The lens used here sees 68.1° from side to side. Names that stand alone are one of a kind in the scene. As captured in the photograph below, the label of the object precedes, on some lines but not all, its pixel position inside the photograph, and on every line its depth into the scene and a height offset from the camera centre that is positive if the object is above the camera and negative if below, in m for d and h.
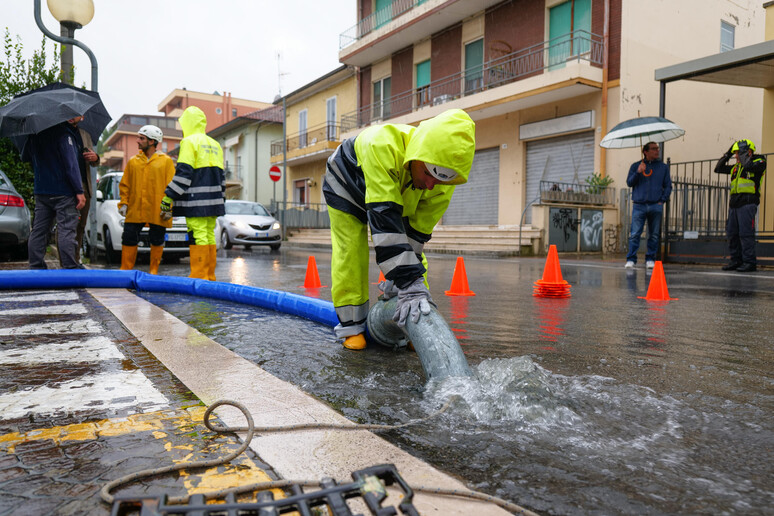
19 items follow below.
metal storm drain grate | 1.29 -0.63
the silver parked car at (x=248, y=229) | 15.83 +0.04
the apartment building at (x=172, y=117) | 57.47 +12.07
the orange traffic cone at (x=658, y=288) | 5.85 -0.55
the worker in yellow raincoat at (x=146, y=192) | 7.02 +0.46
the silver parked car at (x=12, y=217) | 7.89 +0.15
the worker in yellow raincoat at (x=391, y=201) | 2.63 +0.17
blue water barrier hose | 4.97 -0.54
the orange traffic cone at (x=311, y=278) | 6.69 -0.55
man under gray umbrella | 9.60 +0.71
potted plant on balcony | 15.51 +1.30
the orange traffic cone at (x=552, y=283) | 5.97 -0.51
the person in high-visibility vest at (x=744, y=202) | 9.07 +0.54
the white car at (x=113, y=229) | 9.57 +0.01
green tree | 9.60 +2.41
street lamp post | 7.66 +2.83
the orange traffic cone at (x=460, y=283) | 6.22 -0.55
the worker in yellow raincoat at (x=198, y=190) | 6.03 +0.43
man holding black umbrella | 6.21 +0.44
